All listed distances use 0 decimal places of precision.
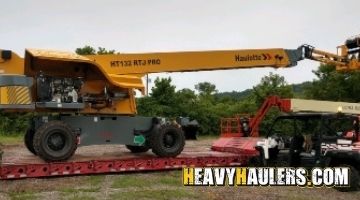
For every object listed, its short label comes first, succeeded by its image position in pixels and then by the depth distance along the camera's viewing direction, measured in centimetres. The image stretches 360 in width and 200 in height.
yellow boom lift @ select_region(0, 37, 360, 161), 1345
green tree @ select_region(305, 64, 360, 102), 4791
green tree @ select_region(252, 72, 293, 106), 4562
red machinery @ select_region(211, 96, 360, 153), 1526
